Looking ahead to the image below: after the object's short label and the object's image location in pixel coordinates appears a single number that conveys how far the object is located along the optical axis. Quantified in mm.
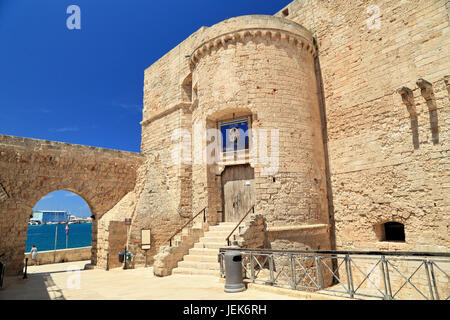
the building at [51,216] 160750
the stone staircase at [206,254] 9117
